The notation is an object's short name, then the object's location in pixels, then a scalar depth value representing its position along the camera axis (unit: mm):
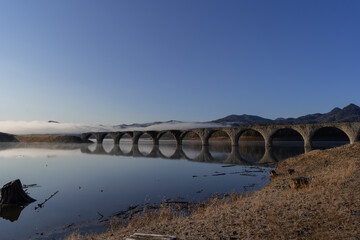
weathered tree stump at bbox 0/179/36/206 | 11445
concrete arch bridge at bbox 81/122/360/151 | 41469
